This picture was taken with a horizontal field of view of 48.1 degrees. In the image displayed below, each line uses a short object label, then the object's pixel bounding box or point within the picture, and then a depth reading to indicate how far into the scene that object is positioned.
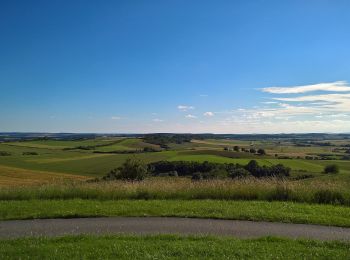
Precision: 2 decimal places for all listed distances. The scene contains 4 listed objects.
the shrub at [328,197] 14.42
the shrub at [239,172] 43.31
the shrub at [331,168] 57.75
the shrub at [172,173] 52.03
